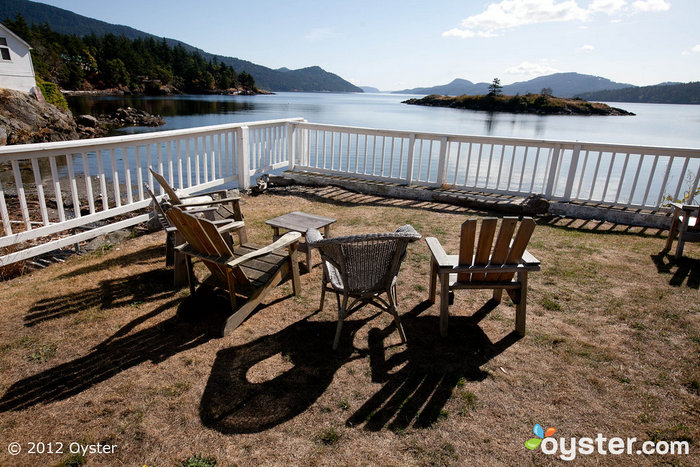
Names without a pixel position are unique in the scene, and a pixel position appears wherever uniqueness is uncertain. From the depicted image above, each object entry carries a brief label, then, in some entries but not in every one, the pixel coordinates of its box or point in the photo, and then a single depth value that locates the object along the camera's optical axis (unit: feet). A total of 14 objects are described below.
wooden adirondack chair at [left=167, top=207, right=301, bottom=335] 9.03
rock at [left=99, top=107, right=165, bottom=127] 91.13
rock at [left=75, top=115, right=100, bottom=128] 78.38
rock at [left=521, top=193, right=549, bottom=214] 20.16
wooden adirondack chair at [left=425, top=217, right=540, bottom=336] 9.02
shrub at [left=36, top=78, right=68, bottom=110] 88.74
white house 82.33
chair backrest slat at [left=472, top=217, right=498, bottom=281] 9.01
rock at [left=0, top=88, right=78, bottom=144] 63.41
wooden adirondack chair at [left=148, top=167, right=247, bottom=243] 12.70
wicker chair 8.13
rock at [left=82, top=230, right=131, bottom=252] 14.84
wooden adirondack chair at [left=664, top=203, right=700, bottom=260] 13.89
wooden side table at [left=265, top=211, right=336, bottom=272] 12.73
